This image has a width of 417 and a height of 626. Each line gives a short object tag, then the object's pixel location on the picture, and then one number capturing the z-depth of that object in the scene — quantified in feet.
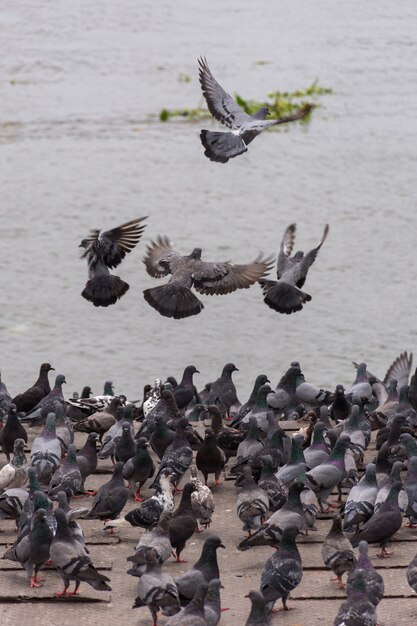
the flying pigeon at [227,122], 56.90
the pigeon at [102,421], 61.52
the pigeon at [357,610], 40.29
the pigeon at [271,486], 50.42
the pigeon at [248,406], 61.98
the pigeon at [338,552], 44.91
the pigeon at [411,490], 50.16
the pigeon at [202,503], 49.78
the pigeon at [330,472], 51.39
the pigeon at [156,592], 41.96
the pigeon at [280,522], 46.83
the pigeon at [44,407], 61.26
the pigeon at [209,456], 54.24
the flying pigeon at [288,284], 65.46
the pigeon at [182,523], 47.14
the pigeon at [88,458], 53.98
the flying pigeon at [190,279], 60.13
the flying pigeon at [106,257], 62.80
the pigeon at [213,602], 41.20
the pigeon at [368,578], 41.78
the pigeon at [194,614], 40.20
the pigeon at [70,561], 44.16
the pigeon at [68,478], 51.06
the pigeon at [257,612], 39.75
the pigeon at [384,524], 47.42
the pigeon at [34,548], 45.16
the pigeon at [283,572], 42.91
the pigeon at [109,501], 49.88
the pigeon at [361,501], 48.91
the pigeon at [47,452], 53.06
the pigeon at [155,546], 44.45
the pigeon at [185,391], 65.46
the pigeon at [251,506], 48.70
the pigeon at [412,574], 43.37
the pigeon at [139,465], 53.31
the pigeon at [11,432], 57.26
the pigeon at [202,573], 43.04
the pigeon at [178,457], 53.67
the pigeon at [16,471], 52.34
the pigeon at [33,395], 65.87
